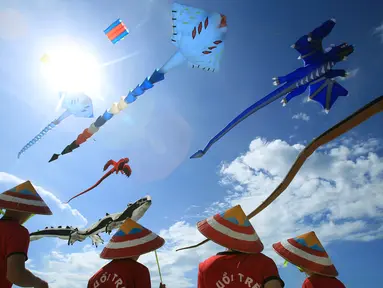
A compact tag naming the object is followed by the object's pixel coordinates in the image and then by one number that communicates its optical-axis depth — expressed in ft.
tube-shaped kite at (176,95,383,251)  13.37
